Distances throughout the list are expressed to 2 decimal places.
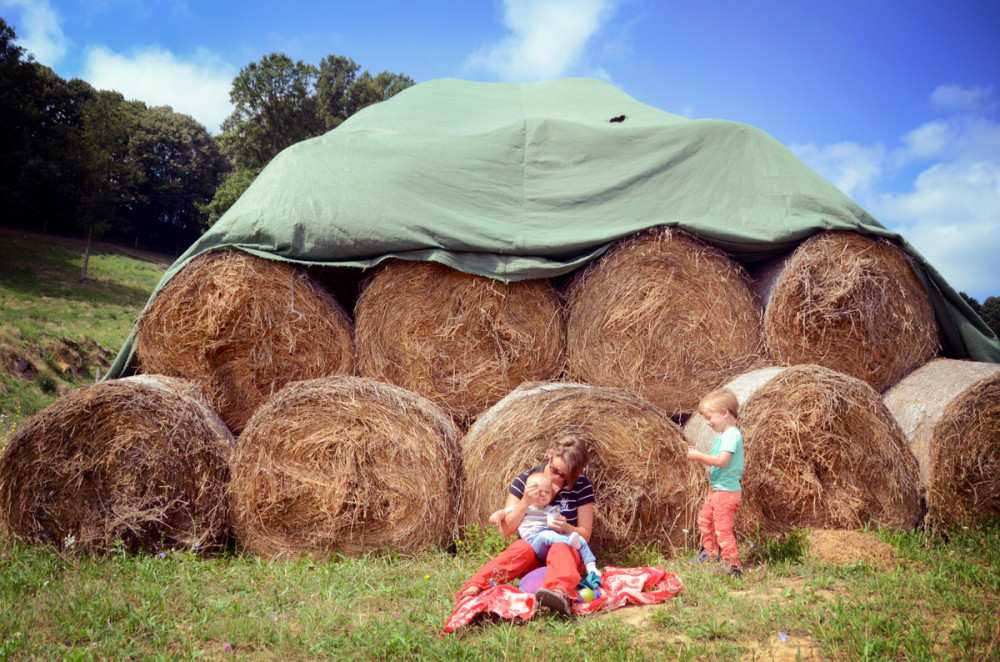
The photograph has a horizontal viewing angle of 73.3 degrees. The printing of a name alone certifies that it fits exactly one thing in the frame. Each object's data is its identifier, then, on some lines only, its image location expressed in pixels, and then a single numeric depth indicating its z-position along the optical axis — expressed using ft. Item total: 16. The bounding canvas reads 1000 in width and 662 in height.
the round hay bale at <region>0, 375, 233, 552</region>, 12.55
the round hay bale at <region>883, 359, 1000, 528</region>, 13.96
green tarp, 15.65
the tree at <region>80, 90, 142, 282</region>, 74.43
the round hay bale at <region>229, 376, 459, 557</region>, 12.87
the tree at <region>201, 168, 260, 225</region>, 81.31
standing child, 11.73
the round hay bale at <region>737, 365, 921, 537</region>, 13.32
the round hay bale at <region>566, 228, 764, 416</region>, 15.64
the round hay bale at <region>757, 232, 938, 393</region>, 15.58
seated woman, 9.86
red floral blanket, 9.31
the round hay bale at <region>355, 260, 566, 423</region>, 15.52
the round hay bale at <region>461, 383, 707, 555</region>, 12.96
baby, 10.94
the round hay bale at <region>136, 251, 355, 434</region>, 15.07
